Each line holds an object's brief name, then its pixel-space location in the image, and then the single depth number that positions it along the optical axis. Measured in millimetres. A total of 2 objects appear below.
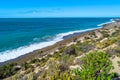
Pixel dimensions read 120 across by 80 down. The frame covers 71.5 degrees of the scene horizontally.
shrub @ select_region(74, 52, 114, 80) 3733
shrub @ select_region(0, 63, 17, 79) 6989
